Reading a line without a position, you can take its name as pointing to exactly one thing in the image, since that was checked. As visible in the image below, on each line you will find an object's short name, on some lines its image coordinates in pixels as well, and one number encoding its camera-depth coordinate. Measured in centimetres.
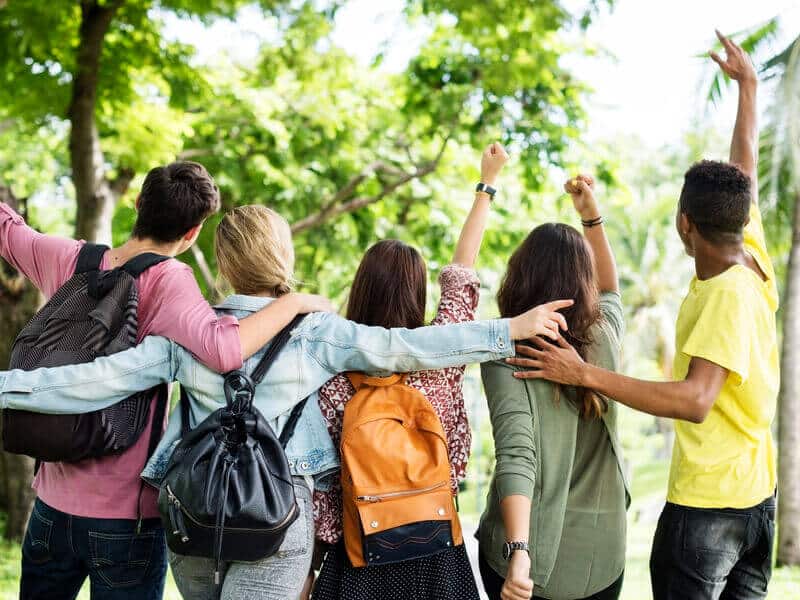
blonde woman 250
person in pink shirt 260
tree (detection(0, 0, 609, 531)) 698
